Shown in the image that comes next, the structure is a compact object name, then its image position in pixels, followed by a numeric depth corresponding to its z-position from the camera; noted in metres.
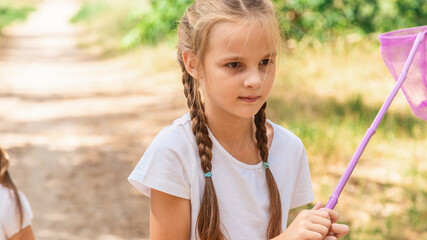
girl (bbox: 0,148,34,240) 1.90
